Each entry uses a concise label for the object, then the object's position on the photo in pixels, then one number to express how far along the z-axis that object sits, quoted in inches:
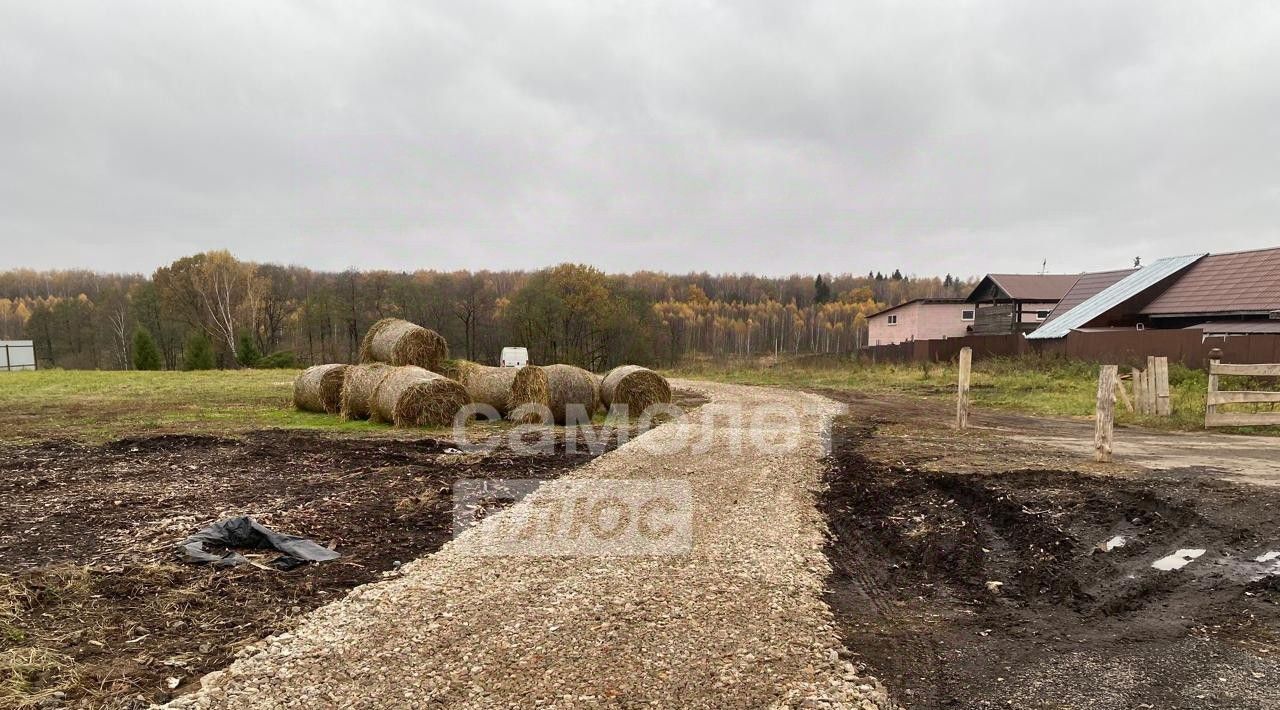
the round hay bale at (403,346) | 719.1
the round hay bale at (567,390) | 640.4
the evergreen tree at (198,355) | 1908.2
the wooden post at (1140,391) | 616.1
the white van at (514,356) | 1609.1
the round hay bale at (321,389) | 671.8
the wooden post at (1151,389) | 600.7
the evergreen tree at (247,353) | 1994.3
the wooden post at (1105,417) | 379.2
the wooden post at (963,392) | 549.0
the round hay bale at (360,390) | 625.9
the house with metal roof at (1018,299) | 1788.9
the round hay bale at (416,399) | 587.2
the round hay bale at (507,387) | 637.9
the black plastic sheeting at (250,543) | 232.7
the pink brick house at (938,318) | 2094.0
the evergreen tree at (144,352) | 2003.4
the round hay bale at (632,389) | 678.5
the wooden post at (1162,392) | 589.9
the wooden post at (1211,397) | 500.7
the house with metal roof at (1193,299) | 1068.5
